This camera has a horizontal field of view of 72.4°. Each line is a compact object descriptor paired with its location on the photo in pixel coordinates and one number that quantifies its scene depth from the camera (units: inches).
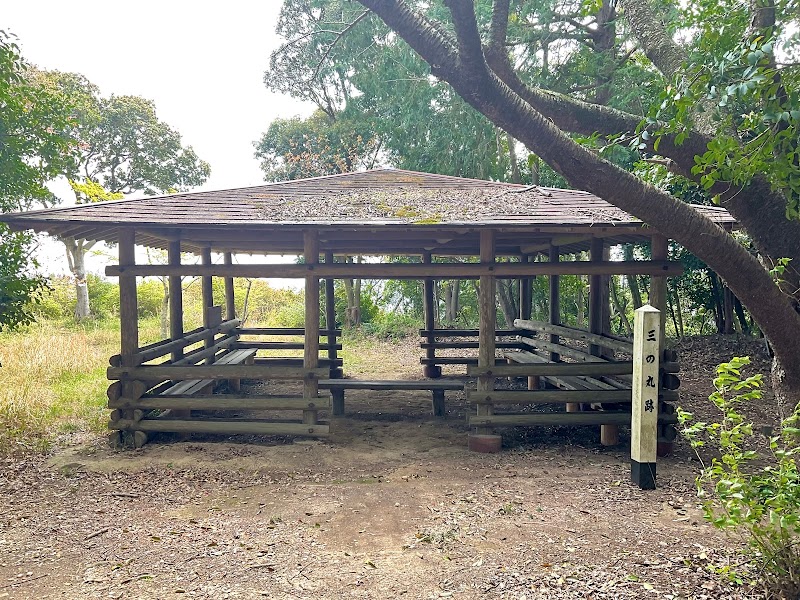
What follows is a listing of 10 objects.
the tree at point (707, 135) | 124.9
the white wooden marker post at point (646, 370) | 189.6
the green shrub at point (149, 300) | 872.3
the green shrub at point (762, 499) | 107.5
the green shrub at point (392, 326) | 690.8
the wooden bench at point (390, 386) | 295.3
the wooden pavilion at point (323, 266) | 238.4
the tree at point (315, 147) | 765.3
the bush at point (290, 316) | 781.3
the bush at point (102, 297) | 846.5
